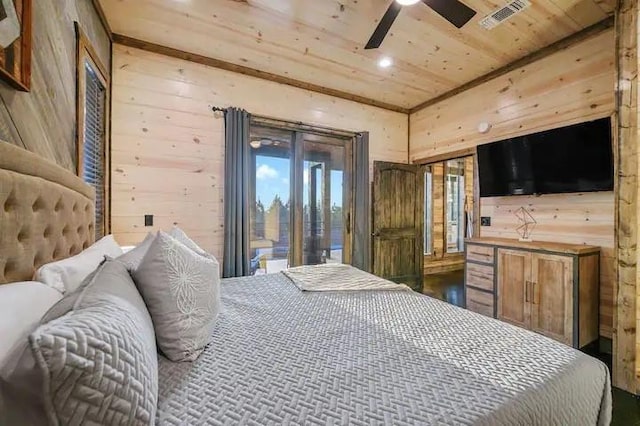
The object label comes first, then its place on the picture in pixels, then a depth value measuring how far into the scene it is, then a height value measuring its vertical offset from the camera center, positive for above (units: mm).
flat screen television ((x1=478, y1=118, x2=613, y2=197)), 2566 +503
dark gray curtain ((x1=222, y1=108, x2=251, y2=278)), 3262 +165
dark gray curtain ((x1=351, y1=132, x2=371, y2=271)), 4152 +102
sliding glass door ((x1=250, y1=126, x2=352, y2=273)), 3709 +181
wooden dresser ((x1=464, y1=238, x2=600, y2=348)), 2451 -698
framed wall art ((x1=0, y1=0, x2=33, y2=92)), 1105 +689
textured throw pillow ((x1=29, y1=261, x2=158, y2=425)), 464 -282
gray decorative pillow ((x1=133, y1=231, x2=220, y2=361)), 990 -309
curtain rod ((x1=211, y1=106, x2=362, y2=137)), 3512 +1141
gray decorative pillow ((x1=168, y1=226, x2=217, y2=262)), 1626 -152
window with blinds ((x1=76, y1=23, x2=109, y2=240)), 1968 +709
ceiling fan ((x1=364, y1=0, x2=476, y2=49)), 2021 +1454
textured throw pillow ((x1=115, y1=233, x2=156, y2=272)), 1132 -194
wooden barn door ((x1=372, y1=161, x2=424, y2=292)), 4266 -154
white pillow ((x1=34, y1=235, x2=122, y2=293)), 1093 -236
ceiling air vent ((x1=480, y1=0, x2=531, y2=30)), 2352 +1690
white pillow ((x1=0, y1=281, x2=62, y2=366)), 669 -268
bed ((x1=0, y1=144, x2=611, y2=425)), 762 -516
